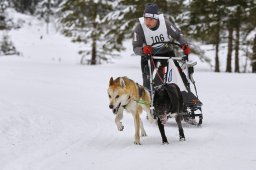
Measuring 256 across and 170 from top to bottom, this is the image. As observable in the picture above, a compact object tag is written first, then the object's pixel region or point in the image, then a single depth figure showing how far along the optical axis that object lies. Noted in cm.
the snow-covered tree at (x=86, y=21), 3070
